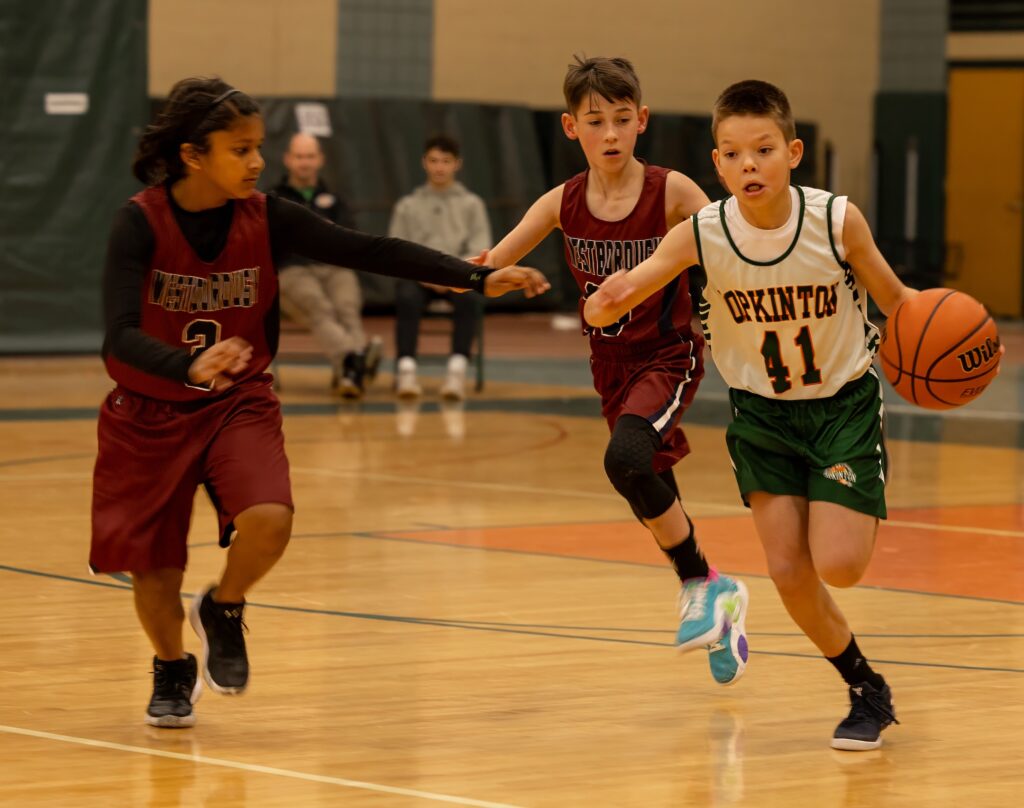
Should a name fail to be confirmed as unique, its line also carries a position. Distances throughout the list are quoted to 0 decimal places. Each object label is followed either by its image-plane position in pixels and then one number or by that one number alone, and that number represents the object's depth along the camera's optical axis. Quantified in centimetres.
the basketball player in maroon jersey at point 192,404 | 718
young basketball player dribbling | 719
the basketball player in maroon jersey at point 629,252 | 852
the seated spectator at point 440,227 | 2006
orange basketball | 726
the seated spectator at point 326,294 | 1964
